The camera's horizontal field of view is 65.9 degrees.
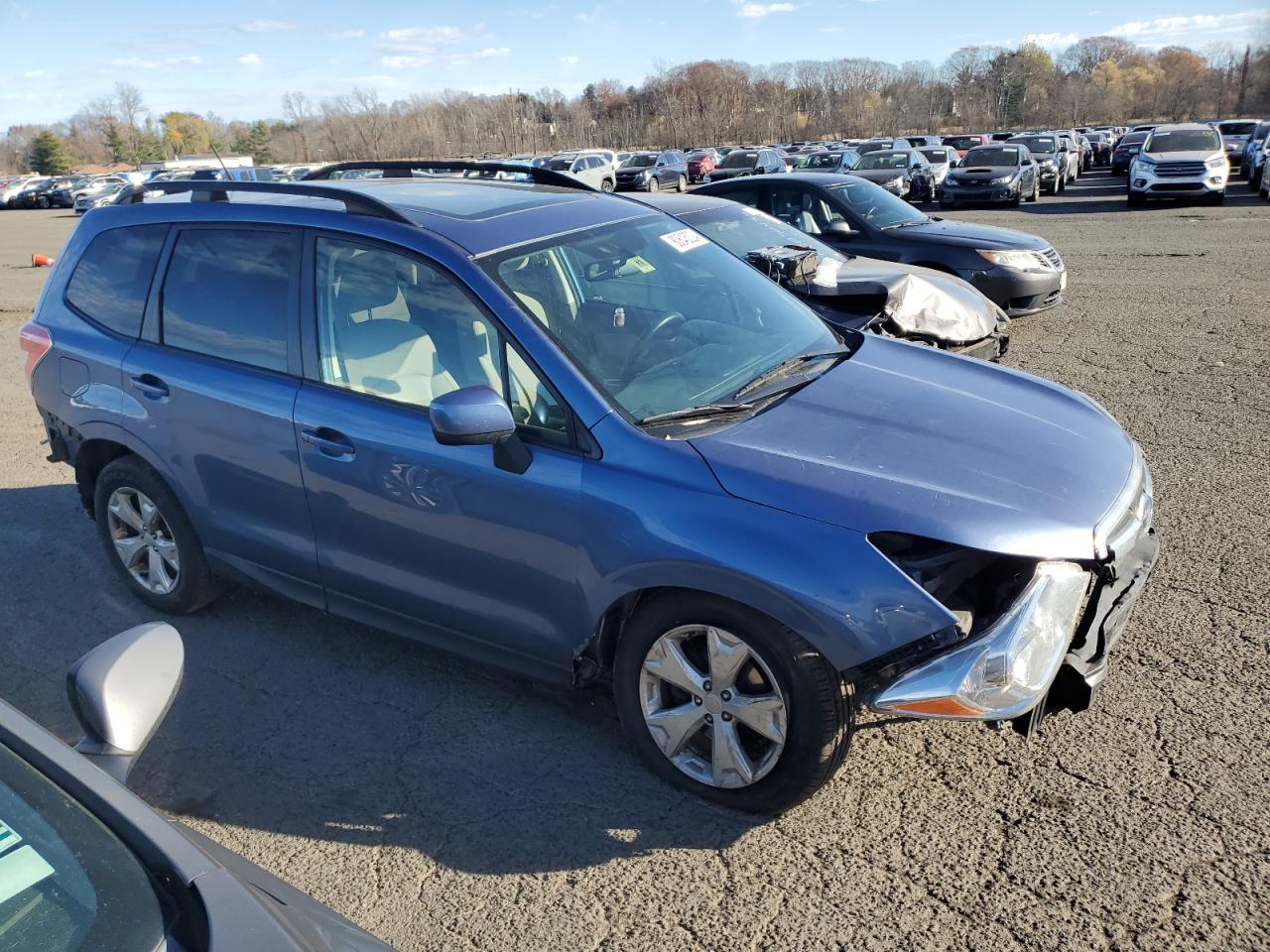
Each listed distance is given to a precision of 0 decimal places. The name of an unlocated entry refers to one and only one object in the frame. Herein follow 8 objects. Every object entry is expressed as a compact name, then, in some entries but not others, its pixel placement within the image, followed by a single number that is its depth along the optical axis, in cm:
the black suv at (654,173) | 3388
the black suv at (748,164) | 3053
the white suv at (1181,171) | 2094
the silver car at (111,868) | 147
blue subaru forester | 277
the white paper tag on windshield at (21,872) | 149
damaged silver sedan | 714
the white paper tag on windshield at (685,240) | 411
